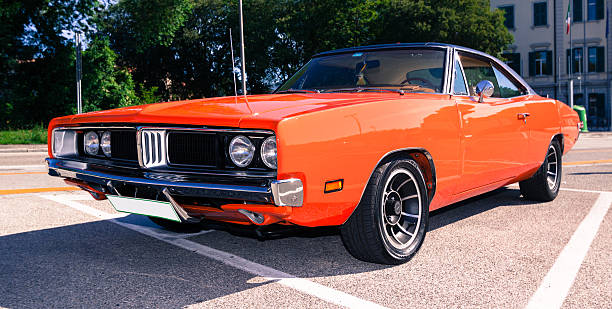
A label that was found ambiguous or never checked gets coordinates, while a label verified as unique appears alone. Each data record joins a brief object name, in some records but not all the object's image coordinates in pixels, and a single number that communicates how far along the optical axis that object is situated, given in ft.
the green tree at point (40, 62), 79.20
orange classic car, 9.22
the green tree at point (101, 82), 83.56
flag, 100.97
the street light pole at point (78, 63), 61.82
